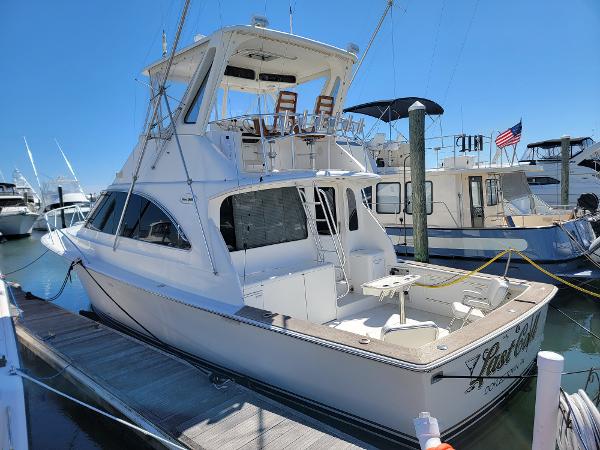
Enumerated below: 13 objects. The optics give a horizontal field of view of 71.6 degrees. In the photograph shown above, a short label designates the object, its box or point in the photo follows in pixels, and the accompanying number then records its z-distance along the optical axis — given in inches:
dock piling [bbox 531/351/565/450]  90.7
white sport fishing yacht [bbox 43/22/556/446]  140.3
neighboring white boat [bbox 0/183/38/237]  1128.2
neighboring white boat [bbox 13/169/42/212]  1546.0
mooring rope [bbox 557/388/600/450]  91.8
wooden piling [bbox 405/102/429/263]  330.6
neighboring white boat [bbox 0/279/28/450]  104.6
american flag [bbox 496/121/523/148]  422.0
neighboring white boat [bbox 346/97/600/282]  361.1
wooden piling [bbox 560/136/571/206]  577.6
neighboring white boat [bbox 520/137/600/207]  821.9
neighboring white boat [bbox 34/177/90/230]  1242.6
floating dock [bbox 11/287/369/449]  137.6
